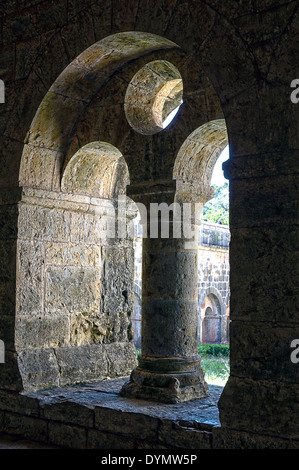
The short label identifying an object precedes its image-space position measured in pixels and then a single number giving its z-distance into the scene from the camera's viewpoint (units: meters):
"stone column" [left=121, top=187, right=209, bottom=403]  3.78
